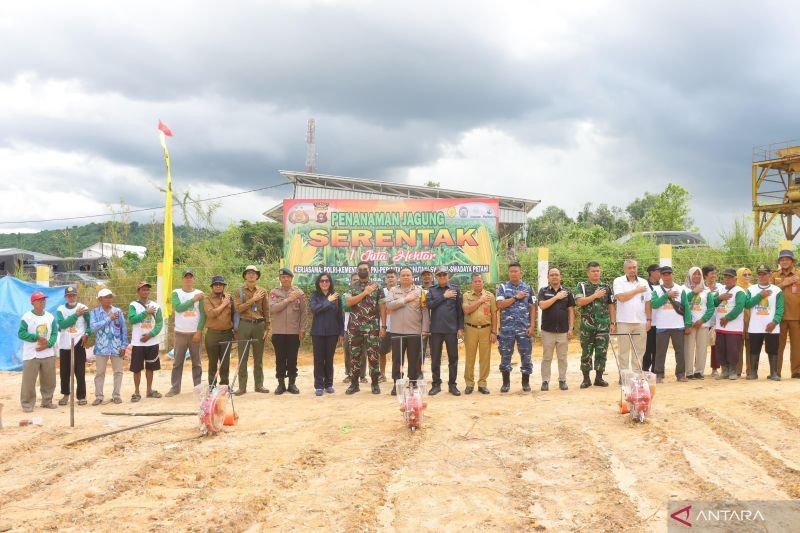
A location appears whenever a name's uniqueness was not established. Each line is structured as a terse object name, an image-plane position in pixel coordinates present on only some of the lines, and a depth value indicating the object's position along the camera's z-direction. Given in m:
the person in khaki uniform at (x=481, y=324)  7.98
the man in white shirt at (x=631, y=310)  8.09
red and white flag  10.80
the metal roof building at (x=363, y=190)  23.42
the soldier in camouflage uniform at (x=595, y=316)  8.04
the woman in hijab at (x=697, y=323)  8.48
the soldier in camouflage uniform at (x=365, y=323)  8.22
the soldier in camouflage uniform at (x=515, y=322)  7.99
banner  12.99
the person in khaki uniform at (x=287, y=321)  8.44
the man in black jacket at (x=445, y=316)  7.98
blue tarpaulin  12.55
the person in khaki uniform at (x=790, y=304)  8.38
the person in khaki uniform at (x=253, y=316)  8.48
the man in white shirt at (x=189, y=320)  8.66
